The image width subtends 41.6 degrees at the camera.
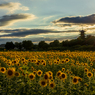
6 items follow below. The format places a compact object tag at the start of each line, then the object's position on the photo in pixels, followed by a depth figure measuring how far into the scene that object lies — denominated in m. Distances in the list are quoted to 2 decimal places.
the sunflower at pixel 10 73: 4.36
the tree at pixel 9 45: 76.25
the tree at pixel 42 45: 59.85
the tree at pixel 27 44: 69.31
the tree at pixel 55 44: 60.55
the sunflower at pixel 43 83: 4.04
